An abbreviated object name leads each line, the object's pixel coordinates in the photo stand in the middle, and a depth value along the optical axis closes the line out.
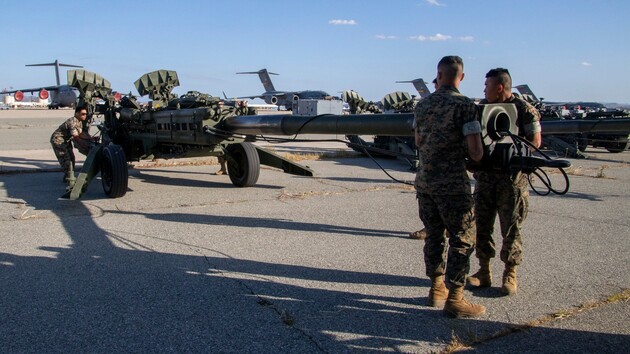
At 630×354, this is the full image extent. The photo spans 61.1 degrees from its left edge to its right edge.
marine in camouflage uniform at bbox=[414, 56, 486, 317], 3.59
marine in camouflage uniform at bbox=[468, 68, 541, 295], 4.14
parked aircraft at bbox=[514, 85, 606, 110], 41.38
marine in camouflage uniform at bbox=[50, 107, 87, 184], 8.85
